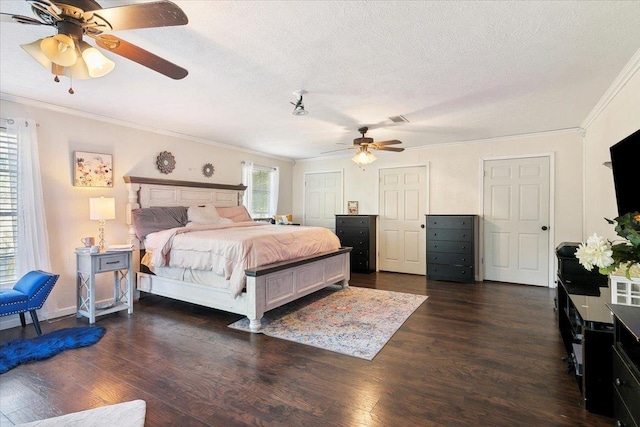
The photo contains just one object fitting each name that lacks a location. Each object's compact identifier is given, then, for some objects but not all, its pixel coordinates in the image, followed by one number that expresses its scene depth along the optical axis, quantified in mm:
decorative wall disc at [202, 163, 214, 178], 5359
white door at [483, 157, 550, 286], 4980
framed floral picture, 3766
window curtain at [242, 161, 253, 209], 6152
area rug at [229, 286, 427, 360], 2900
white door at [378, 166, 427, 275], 6035
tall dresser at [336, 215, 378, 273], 6176
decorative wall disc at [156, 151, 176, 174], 4676
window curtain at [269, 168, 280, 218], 6898
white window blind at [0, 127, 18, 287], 3258
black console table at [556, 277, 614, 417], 1877
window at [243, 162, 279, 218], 6258
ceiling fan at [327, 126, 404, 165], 4328
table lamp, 3596
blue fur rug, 2566
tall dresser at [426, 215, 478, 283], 5246
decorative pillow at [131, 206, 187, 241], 4191
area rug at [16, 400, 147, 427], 1808
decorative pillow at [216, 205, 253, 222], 5312
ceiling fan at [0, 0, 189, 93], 1435
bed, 3264
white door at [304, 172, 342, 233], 7016
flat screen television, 1889
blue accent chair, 2918
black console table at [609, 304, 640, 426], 1371
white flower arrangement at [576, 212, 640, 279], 1312
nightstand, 3452
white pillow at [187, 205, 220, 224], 4699
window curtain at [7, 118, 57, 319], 3293
